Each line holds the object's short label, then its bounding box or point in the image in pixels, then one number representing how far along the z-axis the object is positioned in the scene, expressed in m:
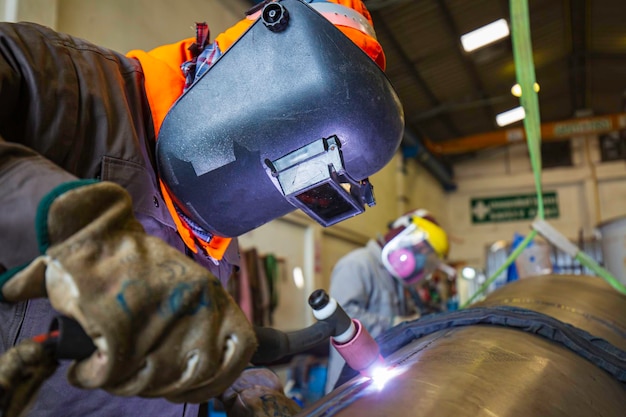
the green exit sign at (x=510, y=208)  12.24
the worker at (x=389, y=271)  3.08
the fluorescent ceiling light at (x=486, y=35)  7.58
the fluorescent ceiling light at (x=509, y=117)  10.59
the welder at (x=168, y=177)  0.55
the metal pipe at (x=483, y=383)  0.84
